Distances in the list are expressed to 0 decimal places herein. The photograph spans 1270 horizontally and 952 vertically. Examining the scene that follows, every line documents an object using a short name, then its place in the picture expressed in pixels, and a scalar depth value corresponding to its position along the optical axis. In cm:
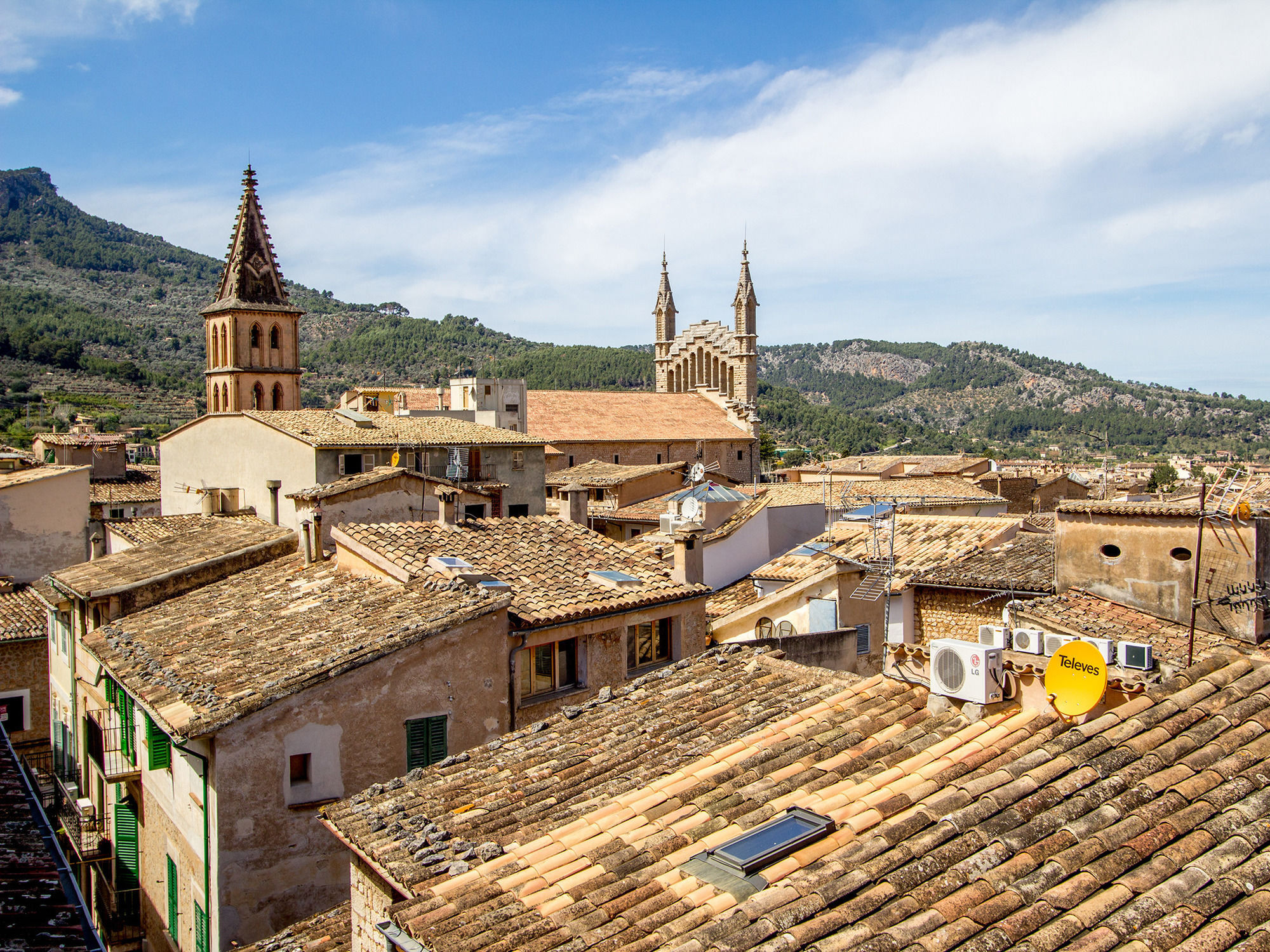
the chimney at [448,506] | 1744
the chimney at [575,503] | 2267
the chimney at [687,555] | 1697
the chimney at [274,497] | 2202
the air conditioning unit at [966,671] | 709
